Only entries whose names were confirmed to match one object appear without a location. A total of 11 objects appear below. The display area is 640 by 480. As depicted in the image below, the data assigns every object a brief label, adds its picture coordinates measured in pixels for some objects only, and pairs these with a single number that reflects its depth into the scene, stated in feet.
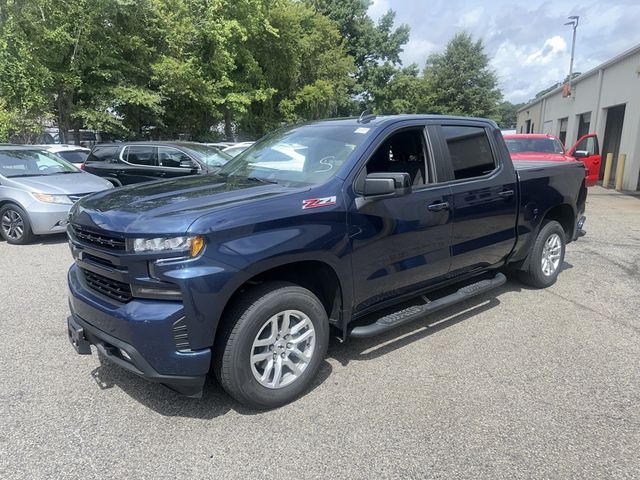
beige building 55.59
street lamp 98.27
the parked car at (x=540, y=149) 36.61
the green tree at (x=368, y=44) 133.39
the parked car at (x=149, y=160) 32.53
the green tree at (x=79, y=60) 53.11
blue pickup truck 8.97
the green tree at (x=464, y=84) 145.48
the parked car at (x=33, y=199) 25.32
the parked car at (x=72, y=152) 43.00
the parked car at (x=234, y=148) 42.38
